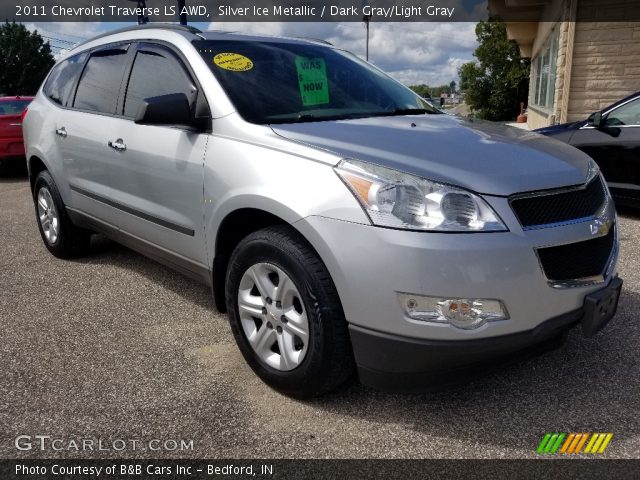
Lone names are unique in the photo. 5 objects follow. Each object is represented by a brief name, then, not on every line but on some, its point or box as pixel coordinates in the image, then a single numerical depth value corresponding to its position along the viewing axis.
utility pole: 29.03
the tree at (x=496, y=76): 33.48
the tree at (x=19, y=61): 56.75
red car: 10.41
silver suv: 2.22
